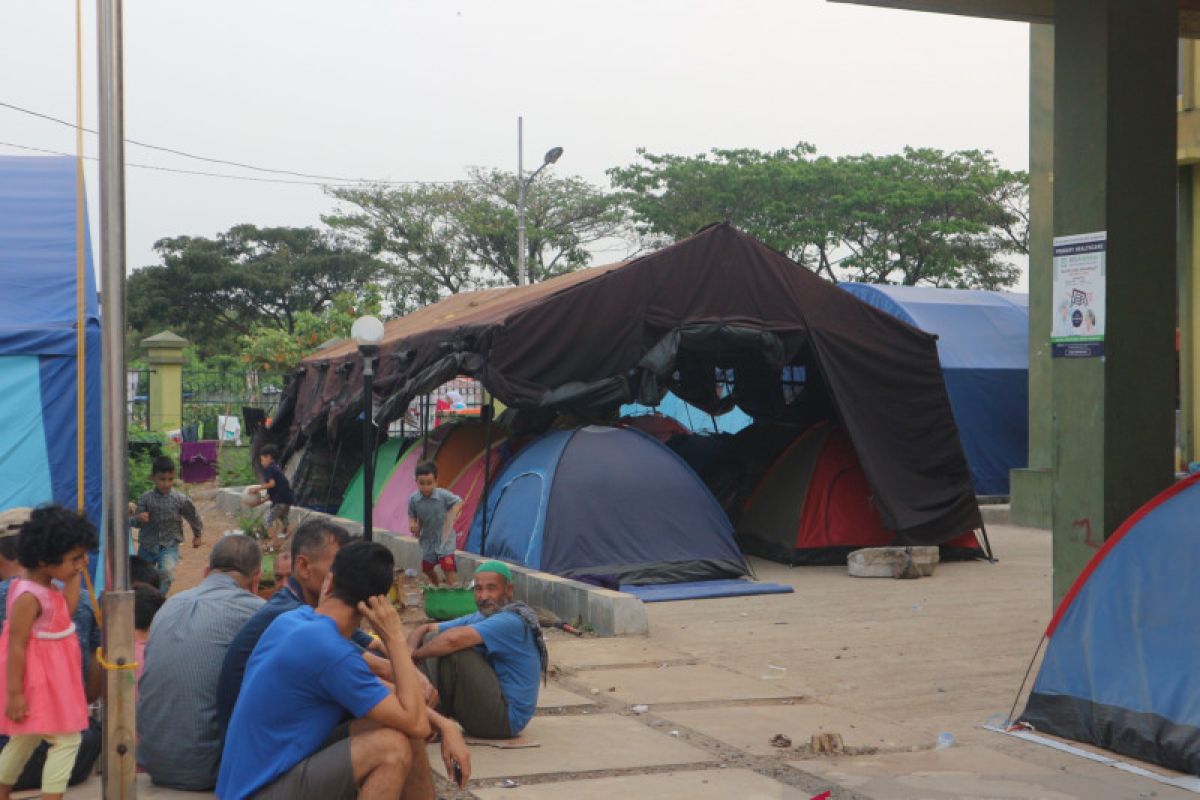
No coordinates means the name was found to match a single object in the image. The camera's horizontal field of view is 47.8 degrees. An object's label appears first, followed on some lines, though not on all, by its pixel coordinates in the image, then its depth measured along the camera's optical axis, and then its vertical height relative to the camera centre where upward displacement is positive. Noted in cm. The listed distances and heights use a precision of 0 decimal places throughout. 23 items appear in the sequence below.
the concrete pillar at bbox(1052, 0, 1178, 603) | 838 +93
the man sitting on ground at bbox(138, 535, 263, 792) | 594 -133
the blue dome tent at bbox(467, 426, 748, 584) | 1327 -130
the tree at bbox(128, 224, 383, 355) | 5156 +406
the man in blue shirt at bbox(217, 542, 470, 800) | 458 -111
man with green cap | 699 -147
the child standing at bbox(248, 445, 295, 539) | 1525 -122
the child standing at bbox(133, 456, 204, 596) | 1105 -106
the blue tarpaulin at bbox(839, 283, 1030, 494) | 2322 +6
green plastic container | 1034 -165
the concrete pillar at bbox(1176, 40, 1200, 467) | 1794 +174
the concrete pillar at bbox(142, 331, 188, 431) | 2878 +6
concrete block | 1424 -185
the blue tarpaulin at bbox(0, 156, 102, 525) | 830 -3
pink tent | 1736 -146
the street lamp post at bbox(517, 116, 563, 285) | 3750 +521
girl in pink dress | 536 -108
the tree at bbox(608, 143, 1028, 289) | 4088 +548
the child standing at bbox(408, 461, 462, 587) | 1278 -128
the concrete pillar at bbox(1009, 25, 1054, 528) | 1923 +143
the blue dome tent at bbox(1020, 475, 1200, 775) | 678 -138
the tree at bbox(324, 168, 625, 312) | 4606 +551
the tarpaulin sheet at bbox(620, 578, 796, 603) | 1265 -195
